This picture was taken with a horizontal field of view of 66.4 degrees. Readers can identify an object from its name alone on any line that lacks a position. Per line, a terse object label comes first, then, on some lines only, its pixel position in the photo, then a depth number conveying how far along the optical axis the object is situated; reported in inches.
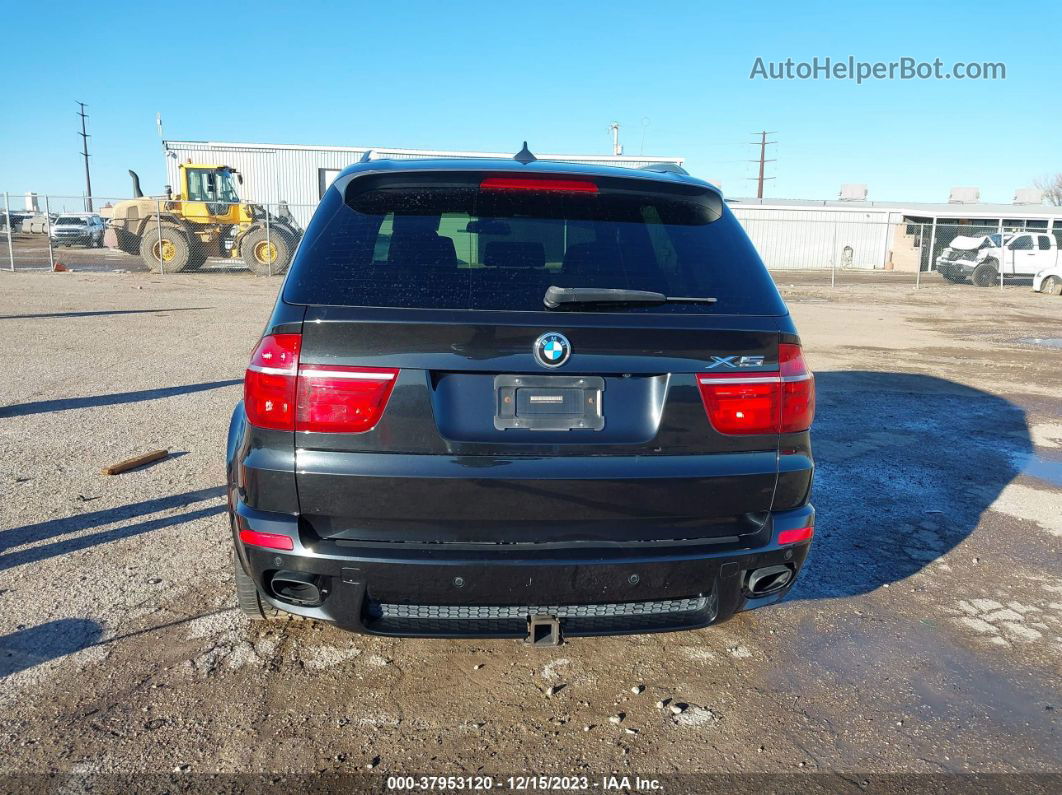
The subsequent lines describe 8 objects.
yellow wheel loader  967.6
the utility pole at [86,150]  2936.0
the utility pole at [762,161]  3078.2
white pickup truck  1120.2
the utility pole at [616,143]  1941.4
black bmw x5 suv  96.6
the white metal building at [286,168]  1337.4
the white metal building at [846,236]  1681.8
